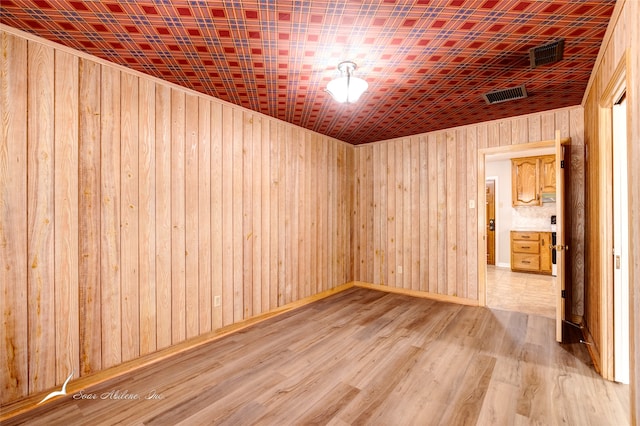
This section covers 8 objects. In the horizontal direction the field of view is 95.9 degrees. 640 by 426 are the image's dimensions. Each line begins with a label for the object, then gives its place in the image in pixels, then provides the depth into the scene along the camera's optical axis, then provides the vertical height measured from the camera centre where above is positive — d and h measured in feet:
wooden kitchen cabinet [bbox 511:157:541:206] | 20.30 +2.24
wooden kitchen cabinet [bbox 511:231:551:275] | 19.60 -2.71
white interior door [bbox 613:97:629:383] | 6.97 -0.88
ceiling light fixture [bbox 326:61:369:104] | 7.71 +3.51
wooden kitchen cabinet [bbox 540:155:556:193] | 19.45 +2.70
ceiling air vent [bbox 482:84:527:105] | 9.43 +4.01
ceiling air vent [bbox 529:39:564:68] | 6.87 +3.94
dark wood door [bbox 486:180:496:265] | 23.11 -0.72
